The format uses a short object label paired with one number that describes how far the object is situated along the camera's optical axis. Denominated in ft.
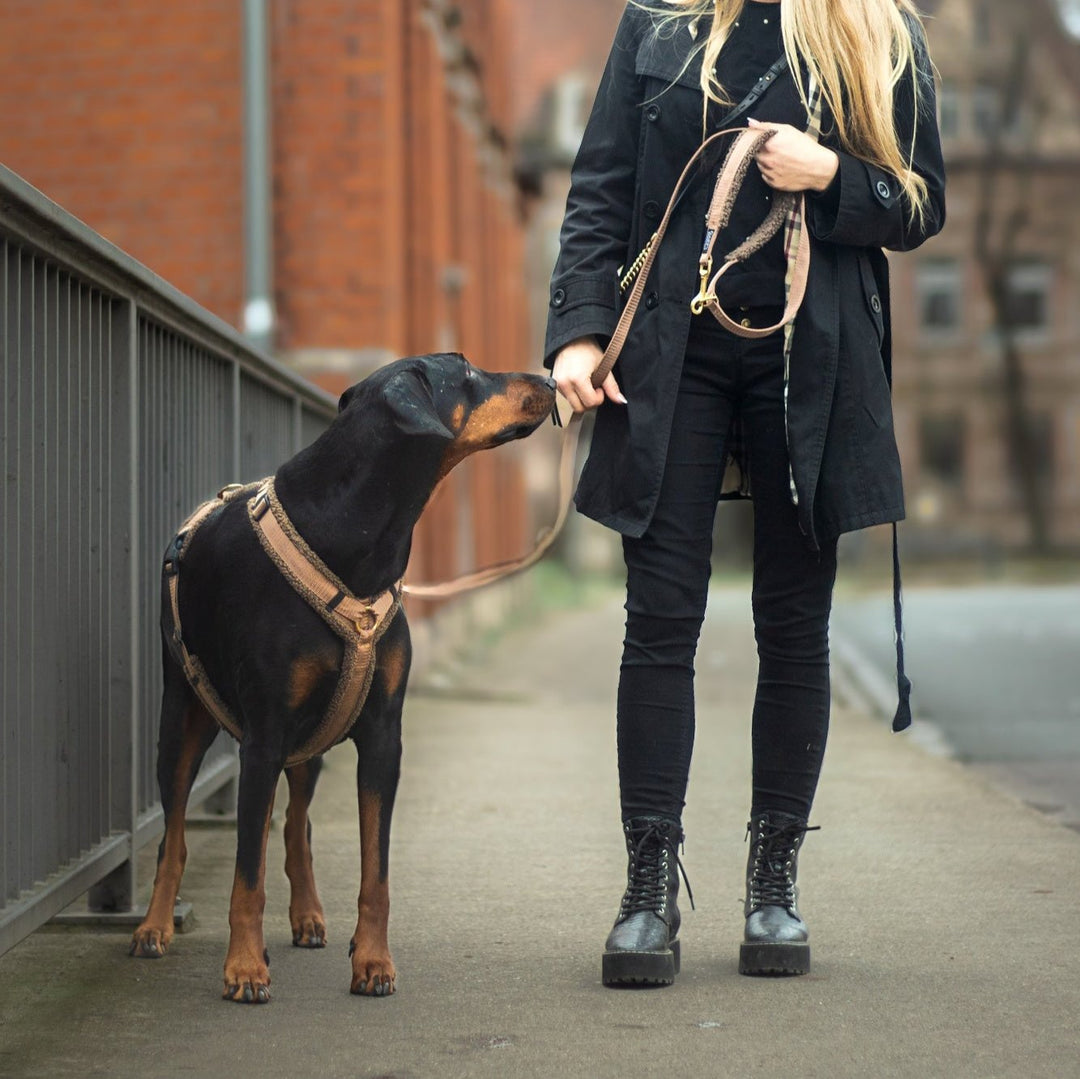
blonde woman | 11.61
